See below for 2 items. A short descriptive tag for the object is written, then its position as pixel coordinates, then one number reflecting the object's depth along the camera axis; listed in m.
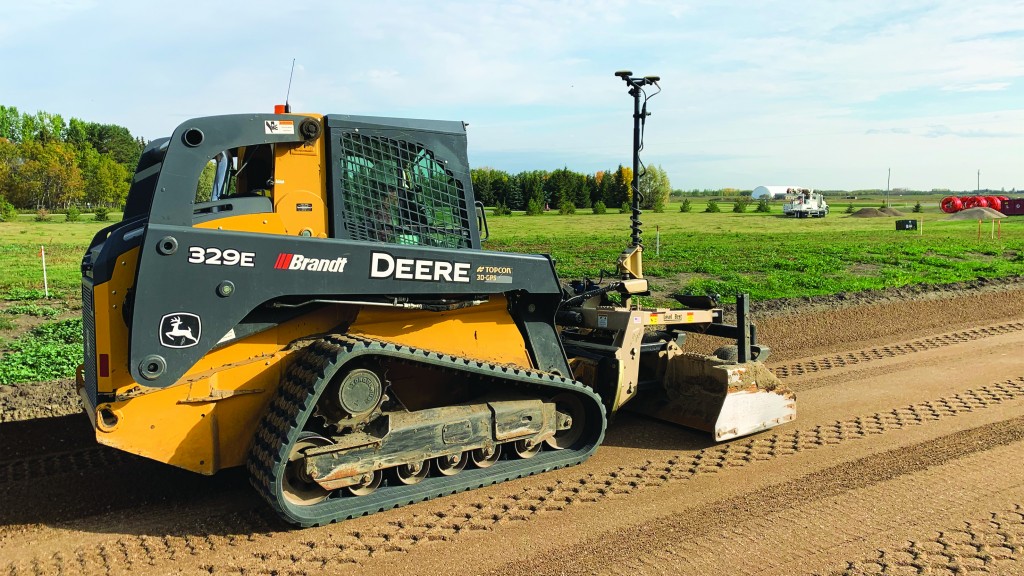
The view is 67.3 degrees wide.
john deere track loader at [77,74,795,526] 4.80
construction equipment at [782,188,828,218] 58.34
